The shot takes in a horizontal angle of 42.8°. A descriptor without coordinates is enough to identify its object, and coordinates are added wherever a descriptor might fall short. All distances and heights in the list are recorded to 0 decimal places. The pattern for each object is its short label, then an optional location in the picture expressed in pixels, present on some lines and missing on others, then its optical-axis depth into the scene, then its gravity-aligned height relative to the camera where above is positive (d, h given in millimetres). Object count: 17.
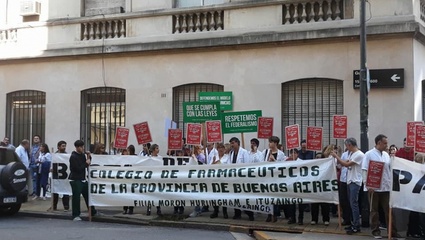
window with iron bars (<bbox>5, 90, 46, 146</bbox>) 18172 +733
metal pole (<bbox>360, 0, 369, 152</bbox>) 11500 +1090
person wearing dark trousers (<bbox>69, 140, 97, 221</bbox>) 12453 -931
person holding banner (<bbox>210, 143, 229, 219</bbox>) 12250 -506
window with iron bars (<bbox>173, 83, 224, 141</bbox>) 16062 +1268
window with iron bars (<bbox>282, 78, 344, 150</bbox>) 14539 +916
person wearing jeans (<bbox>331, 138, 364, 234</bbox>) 10412 -793
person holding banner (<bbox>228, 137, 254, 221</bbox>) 12133 -410
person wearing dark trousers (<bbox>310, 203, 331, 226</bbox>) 11242 -1573
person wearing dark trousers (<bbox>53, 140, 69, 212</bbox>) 13484 -1568
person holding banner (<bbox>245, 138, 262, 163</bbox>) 12188 -385
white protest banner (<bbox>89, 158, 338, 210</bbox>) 11039 -1025
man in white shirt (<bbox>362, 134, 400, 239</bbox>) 10156 -968
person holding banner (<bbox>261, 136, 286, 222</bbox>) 11883 -402
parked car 12266 -1036
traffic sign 13570 +1500
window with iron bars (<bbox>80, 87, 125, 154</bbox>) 17105 +695
